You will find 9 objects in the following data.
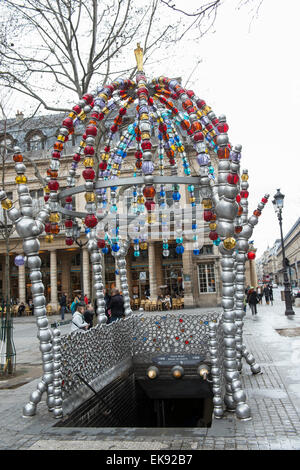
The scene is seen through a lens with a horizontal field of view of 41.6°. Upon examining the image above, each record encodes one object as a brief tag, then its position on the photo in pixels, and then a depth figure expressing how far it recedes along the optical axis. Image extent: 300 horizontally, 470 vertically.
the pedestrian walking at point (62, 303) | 28.07
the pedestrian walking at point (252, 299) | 22.78
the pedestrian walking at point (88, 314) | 12.27
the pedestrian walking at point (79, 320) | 9.85
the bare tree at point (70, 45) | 14.24
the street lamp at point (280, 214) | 20.67
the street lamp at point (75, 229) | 8.40
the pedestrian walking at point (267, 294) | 31.43
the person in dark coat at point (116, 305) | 10.90
